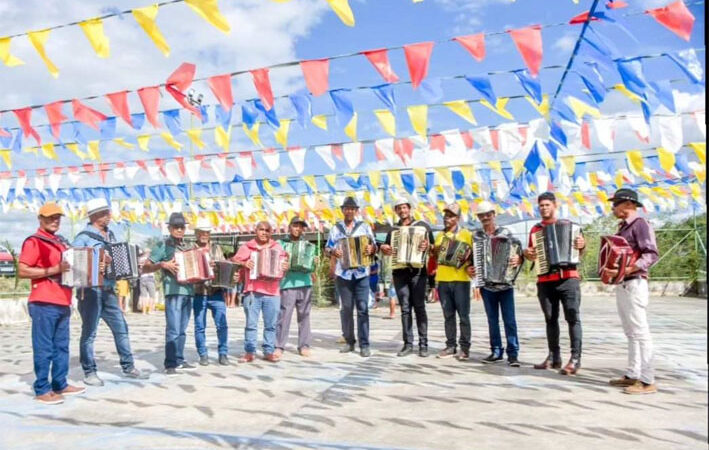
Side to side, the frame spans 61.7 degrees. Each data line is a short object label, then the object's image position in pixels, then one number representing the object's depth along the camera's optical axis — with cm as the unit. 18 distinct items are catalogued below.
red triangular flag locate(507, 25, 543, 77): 644
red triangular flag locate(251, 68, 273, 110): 726
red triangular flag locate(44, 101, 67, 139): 855
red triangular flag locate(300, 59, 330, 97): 702
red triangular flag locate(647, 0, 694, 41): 574
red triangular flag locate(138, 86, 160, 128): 766
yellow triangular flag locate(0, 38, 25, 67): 655
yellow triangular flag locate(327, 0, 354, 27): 528
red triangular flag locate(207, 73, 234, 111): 738
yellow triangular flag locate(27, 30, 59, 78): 633
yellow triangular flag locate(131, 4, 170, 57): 573
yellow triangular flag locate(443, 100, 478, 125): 931
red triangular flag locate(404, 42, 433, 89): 672
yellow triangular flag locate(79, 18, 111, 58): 612
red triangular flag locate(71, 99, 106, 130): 870
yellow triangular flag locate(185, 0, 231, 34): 532
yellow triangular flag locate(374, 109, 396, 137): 948
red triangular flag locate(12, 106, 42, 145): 875
